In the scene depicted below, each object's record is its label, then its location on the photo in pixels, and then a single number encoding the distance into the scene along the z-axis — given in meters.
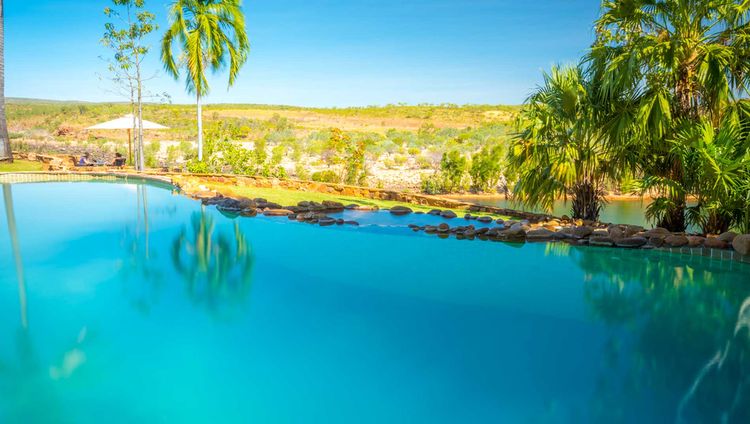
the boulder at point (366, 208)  9.97
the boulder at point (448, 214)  9.48
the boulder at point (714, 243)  6.50
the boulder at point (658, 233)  7.05
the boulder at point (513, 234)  7.52
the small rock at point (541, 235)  7.52
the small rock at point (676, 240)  6.80
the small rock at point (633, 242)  7.03
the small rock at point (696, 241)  6.69
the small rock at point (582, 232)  7.40
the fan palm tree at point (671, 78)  6.84
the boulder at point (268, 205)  9.55
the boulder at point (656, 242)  6.98
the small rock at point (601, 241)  7.16
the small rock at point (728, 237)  6.52
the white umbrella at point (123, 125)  16.25
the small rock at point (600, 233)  7.30
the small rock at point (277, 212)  9.07
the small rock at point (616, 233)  7.17
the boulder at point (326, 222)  8.40
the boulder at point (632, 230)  7.34
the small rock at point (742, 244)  6.07
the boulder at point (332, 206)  9.70
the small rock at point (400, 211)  9.57
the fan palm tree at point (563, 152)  8.20
